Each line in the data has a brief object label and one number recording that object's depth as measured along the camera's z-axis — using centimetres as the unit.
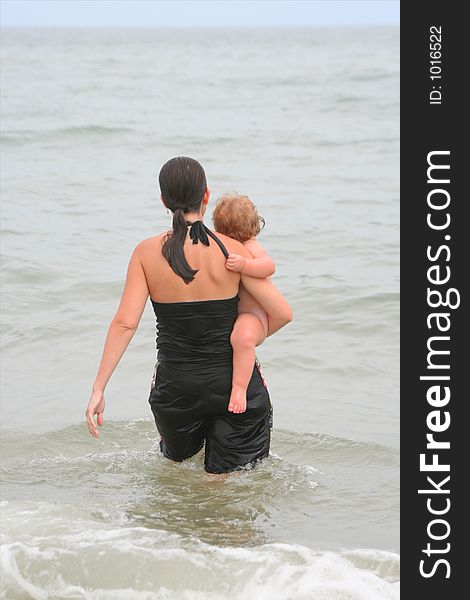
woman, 872
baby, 892
